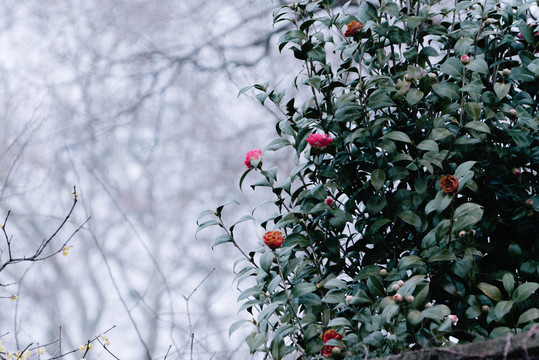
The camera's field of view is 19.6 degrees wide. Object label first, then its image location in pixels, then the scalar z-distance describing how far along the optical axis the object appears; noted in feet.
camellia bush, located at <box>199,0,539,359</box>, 12.36
